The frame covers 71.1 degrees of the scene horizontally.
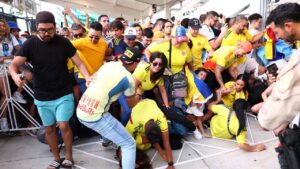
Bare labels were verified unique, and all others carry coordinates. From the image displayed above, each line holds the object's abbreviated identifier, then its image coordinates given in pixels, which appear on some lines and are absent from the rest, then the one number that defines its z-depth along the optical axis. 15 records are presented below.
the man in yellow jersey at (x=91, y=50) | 2.91
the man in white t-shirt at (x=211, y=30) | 4.19
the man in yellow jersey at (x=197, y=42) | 3.70
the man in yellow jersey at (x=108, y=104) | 1.89
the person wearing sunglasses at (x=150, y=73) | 2.57
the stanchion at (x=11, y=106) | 3.07
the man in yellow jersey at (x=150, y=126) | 2.40
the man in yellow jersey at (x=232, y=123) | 2.72
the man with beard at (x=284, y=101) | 1.00
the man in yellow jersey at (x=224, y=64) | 3.31
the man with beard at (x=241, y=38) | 3.68
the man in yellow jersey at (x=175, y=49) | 3.05
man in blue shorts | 2.15
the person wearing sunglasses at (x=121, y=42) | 3.29
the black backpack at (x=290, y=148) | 1.13
